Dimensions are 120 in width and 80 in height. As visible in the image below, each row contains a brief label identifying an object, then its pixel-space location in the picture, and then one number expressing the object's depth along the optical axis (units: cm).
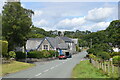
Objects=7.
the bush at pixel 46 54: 5858
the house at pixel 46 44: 7769
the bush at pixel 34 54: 5366
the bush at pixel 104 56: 4214
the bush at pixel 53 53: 6498
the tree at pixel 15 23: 4181
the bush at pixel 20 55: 4778
